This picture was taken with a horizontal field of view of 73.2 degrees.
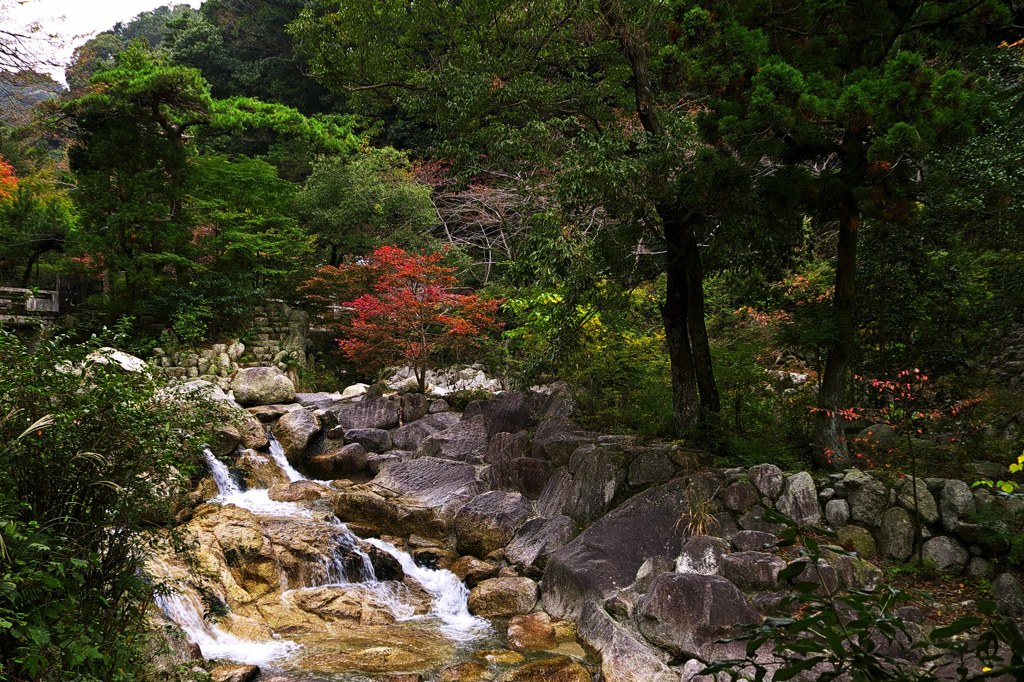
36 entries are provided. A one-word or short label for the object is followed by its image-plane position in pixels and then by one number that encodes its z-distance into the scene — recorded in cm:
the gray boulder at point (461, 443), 1088
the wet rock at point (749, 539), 641
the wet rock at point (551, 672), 573
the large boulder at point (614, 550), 685
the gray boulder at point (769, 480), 688
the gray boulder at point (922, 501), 616
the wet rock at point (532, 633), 646
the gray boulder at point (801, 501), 657
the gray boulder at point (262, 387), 1320
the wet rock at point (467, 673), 582
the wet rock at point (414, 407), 1255
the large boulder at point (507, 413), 1110
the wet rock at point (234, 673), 540
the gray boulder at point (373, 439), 1170
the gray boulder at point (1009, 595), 529
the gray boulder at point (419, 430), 1176
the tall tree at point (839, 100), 562
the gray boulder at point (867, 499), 641
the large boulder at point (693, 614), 563
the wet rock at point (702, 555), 638
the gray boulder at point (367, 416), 1241
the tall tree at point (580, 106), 715
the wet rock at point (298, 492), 979
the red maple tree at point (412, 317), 1341
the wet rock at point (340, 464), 1112
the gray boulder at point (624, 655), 559
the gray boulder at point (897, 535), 612
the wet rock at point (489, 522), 860
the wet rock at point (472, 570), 791
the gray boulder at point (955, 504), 599
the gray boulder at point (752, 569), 598
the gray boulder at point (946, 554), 586
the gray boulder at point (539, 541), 799
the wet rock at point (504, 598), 725
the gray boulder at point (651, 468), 787
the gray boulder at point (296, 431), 1144
